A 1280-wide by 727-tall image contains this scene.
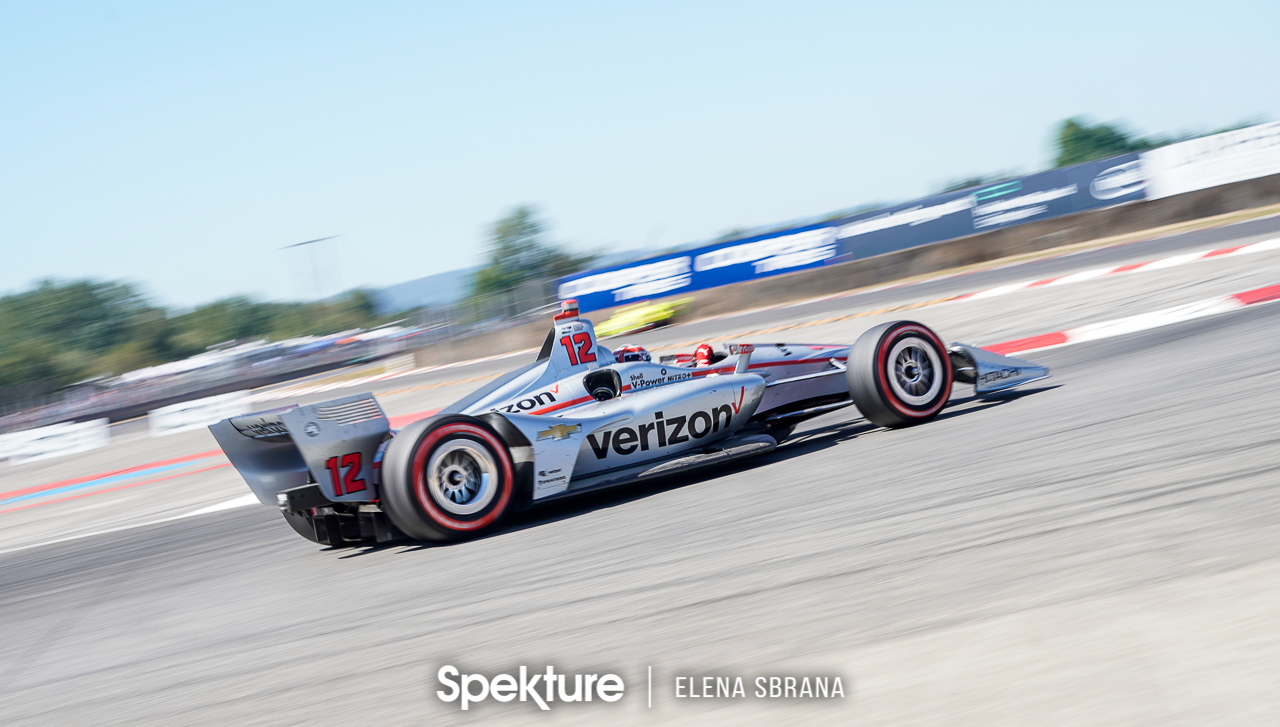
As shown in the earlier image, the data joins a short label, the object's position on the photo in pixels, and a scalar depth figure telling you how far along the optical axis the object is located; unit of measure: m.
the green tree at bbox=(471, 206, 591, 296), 100.38
